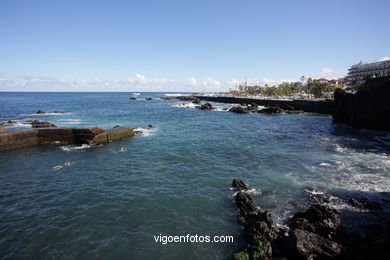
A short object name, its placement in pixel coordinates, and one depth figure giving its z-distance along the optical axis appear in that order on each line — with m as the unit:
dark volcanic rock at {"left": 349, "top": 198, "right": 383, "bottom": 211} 11.38
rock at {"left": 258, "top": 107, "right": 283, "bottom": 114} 65.56
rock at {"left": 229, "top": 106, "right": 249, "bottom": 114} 65.75
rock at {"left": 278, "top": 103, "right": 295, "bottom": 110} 73.75
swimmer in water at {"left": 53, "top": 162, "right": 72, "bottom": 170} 17.21
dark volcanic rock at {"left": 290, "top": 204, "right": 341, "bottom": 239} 8.84
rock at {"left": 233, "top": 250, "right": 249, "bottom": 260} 7.65
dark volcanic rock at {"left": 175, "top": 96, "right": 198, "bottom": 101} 135.50
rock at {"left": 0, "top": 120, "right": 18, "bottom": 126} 35.12
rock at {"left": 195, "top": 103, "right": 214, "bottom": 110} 76.67
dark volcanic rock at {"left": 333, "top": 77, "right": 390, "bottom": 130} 35.09
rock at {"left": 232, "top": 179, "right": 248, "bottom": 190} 13.73
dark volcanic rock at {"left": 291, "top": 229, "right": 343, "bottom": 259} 7.52
